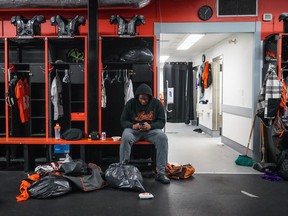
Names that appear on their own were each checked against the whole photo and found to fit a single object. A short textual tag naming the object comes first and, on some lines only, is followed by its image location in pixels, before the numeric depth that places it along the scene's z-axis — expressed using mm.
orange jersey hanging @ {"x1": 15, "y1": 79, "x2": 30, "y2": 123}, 4947
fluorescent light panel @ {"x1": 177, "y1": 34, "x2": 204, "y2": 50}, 7205
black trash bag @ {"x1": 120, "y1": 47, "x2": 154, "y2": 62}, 4914
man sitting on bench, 4328
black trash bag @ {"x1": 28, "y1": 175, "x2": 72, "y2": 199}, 3557
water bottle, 4758
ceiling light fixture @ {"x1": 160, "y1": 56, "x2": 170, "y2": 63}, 11767
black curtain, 11727
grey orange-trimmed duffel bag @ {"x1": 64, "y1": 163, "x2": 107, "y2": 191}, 3773
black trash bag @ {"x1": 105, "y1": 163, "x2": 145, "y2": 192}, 3840
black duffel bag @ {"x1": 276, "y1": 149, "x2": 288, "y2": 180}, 4332
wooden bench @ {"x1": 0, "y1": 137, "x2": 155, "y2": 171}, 4594
